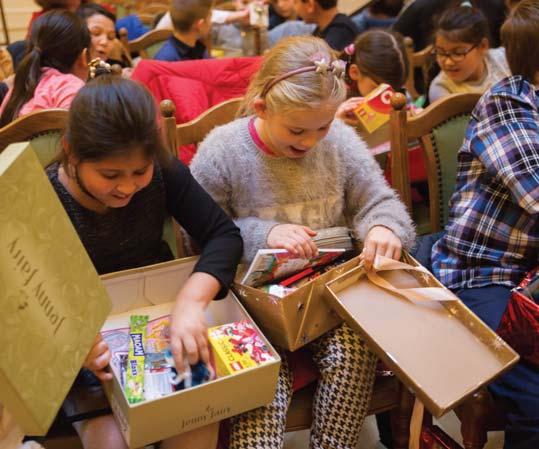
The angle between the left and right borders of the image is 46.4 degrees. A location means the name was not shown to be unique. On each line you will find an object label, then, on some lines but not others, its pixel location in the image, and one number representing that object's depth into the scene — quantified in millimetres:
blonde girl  1229
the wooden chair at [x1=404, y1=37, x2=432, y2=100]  3029
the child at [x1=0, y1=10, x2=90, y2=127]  1932
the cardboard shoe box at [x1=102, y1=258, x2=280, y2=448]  969
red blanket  2240
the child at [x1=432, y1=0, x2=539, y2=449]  1325
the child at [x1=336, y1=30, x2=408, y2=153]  2129
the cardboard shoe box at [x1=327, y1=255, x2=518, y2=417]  1033
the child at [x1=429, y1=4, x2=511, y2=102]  2502
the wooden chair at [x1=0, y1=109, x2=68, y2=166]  1369
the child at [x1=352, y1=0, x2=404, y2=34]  4094
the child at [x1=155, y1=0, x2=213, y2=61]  2863
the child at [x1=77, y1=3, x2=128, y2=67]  2967
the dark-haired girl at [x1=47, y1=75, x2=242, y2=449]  1039
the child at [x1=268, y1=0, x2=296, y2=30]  4363
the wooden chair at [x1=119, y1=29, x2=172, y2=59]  3314
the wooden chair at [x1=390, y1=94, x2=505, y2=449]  1576
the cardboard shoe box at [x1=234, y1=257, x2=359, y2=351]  1120
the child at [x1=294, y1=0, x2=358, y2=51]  3170
